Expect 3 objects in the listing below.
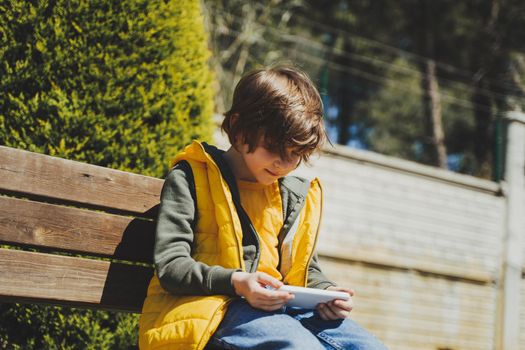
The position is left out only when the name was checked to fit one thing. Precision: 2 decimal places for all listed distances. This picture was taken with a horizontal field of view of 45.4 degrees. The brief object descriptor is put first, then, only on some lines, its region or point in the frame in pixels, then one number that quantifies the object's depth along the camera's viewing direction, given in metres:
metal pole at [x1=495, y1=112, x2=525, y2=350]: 7.86
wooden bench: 2.08
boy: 1.84
